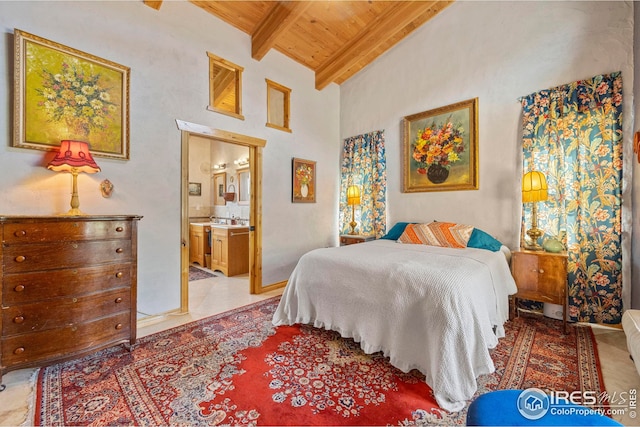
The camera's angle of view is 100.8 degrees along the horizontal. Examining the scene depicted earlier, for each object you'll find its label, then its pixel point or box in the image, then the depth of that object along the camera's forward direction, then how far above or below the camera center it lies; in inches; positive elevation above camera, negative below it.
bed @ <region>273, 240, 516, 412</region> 61.8 -26.3
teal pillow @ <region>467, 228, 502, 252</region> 110.3 -11.9
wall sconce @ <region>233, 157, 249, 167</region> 207.6 +41.6
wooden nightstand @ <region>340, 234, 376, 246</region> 161.8 -15.5
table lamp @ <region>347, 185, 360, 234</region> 174.7 +10.4
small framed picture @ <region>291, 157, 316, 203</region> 162.9 +20.6
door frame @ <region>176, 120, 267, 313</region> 115.9 +7.3
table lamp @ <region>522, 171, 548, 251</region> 103.3 +7.8
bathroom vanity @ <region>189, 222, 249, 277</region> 180.4 -24.9
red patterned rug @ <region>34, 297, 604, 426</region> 57.8 -43.9
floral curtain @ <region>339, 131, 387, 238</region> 165.8 +22.6
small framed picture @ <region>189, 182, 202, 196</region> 238.7 +22.8
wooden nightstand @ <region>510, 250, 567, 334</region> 95.0 -23.5
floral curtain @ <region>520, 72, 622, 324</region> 96.7 +11.7
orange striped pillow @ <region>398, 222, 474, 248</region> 117.4 -9.6
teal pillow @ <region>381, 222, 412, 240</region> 142.6 -9.5
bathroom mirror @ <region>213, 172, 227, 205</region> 234.1 +23.7
